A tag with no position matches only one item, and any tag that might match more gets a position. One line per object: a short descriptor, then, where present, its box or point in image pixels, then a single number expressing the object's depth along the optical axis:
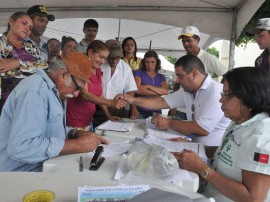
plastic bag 1.31
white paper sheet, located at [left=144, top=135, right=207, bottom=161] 1.75
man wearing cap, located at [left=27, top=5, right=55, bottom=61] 3.24
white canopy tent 4.41
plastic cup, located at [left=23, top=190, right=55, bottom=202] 0.96
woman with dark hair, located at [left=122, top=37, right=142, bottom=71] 3.96
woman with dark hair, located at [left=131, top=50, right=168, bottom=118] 3.66
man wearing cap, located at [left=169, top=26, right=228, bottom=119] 3.74
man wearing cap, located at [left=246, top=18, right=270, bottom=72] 3.13
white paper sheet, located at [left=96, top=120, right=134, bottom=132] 2.27
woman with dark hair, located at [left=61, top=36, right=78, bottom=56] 3.54
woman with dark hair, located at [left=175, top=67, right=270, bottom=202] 1.22
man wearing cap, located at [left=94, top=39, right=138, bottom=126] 3.20
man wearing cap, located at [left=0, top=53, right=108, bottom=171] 1.41
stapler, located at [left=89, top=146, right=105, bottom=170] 1.41
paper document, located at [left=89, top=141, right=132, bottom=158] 1.63
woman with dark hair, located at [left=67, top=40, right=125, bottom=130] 2.51
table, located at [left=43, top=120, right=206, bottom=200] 1.28
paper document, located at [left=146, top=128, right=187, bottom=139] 2.16
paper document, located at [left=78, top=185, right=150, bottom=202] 0.91
